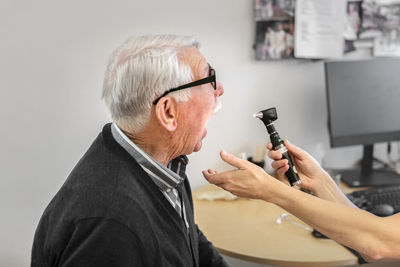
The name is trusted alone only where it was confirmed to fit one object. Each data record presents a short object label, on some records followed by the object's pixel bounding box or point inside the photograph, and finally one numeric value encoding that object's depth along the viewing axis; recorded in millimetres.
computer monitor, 1862
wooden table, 1329
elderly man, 891
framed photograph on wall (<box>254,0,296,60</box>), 1842
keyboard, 1638
